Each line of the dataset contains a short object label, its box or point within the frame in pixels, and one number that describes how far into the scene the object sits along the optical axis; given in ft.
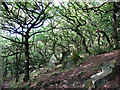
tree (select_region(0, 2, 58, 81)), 25.48
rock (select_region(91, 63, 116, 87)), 13.80
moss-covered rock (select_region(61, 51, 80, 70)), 32.55
